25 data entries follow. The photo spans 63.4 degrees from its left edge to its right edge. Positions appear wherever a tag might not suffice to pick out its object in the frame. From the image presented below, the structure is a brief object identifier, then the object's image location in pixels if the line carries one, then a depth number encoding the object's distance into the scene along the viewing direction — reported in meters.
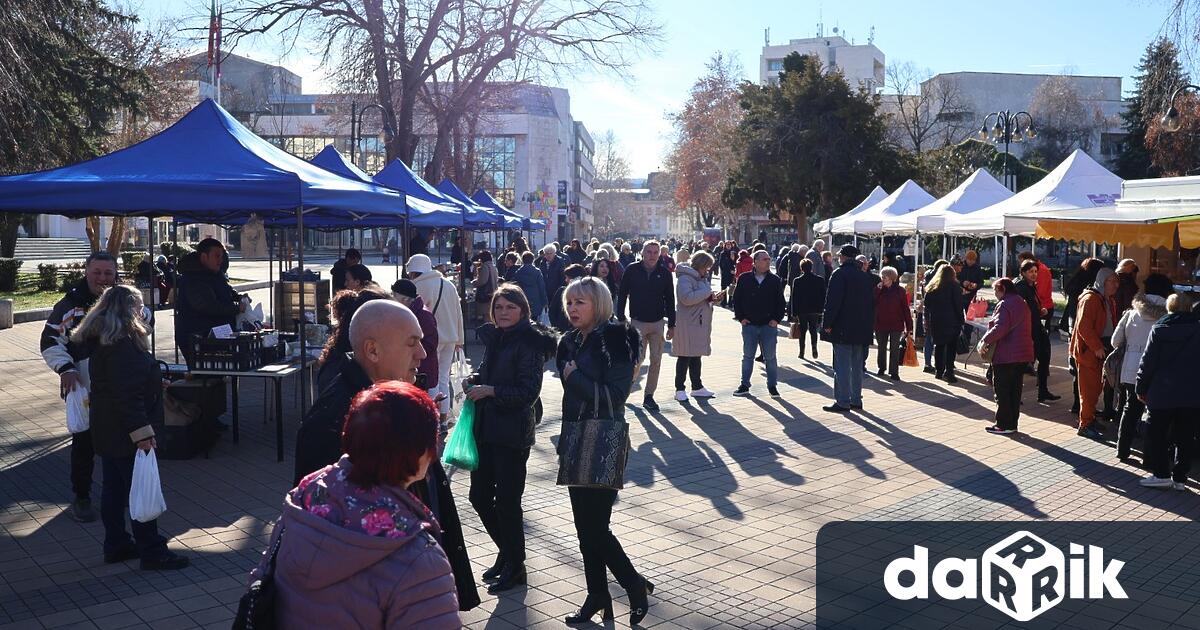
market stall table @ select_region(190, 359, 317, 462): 8.38
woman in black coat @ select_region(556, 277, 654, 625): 4.80
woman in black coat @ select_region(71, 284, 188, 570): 5.62
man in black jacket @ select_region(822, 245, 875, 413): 11.02
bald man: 3.31
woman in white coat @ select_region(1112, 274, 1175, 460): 8.55
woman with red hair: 2.26
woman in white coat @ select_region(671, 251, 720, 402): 11.68
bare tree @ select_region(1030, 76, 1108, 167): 70.25
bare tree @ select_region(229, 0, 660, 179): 22.91
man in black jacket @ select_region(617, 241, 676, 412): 11.45
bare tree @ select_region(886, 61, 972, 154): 60.88
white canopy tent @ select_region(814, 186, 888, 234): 26.47
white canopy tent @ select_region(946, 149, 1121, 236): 14.33
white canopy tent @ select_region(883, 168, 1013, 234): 18.89
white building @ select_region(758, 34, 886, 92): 108.50
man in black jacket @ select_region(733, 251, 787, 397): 12.22
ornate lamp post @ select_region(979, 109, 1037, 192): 25.83
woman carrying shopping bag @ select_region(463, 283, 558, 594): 5.20
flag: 22.33
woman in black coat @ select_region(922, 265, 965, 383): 13.21
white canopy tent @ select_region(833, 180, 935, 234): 23.28
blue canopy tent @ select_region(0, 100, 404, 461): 8.30
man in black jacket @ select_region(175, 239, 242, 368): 8.85
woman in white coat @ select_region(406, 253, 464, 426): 9.34
